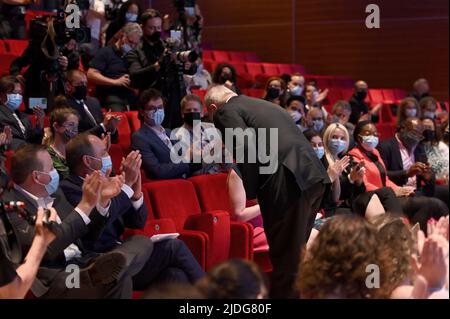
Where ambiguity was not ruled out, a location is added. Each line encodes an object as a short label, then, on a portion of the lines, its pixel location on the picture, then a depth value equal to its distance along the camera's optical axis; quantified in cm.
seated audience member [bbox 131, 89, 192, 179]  649
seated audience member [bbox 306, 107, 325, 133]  917
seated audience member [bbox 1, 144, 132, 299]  416
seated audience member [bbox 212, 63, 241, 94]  908
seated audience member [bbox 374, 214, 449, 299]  317
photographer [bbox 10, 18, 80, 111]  723
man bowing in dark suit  496
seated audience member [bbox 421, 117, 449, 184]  940
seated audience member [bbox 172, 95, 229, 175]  700
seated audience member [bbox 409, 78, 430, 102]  1299
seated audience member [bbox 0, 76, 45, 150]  650
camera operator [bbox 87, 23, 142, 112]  823
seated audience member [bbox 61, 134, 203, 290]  475
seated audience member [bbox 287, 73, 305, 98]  1068
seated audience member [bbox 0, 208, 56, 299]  355
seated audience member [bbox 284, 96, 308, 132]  905
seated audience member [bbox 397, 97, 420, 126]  1006
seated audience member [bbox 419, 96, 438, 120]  1110
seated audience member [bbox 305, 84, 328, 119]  1072
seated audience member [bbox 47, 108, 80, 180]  589
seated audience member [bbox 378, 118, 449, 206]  848
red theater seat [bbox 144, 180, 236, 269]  531
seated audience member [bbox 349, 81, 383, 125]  1146
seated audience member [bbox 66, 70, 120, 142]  708
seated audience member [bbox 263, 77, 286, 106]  932
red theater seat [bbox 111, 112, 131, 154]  756
